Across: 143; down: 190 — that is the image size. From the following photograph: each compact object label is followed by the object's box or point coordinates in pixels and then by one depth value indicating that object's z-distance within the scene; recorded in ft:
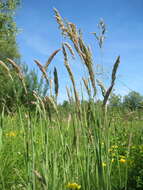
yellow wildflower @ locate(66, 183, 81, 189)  4.52
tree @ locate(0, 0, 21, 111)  61.31
